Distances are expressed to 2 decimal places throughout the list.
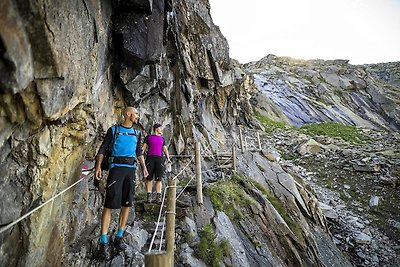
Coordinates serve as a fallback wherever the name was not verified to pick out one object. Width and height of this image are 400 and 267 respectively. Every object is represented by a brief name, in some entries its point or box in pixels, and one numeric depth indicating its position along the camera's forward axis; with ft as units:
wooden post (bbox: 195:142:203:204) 26.69
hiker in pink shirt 26.00
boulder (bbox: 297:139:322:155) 80.53
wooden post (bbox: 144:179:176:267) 9.23
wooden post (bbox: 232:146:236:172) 40.73
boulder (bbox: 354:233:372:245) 44.42
